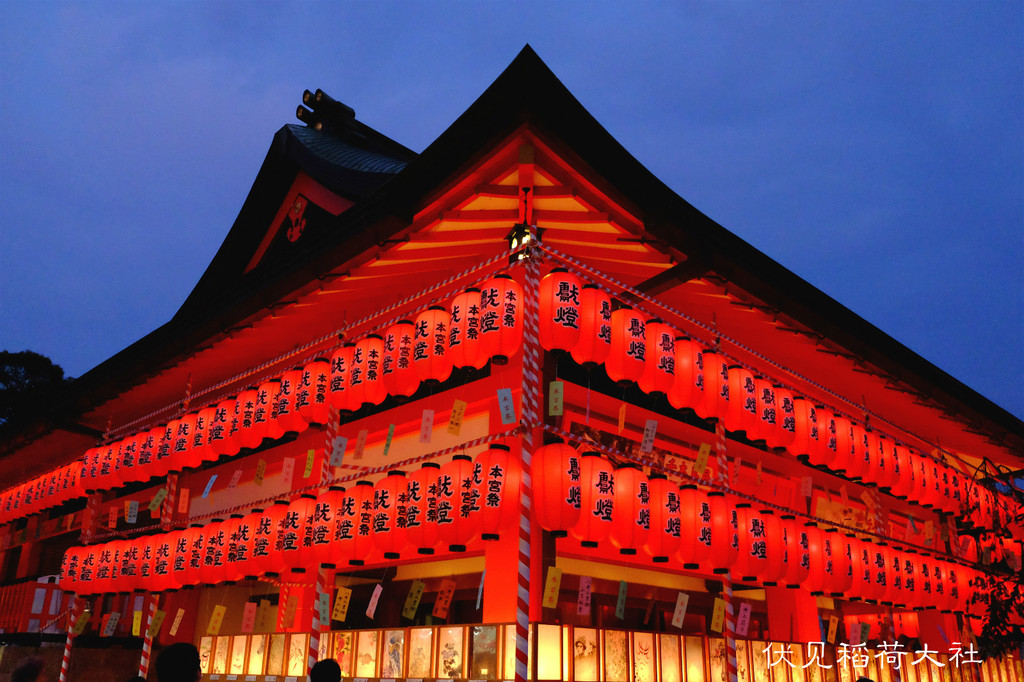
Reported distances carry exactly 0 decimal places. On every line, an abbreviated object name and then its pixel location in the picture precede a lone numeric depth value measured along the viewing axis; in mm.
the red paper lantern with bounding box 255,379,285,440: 8945
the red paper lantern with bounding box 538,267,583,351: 6547
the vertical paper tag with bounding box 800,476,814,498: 9258
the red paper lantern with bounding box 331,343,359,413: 8125
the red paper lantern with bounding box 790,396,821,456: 8719
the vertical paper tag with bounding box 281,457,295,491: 9319
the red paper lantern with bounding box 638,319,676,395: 7152
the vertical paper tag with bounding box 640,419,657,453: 7215
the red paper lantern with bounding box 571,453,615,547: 6422
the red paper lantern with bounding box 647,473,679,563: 7051
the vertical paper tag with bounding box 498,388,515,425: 6465
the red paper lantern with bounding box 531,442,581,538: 6215
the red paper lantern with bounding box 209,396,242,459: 9469
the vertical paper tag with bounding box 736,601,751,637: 8129
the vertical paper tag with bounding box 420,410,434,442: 7344
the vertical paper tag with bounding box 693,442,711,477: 7912
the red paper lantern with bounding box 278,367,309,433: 8656
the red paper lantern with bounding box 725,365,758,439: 7949
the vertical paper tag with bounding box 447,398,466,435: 7047
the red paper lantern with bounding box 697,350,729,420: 7715
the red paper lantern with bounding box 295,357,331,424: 8406
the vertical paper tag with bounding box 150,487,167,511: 10508
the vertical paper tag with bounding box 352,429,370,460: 8352
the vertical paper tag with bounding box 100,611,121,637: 10656
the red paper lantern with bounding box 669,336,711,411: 7469
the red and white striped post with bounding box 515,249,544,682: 5727
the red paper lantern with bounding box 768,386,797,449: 8477
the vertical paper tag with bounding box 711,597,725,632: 7914
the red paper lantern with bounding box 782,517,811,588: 8406
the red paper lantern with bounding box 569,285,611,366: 6668
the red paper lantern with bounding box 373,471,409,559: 7270
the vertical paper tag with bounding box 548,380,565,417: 6426
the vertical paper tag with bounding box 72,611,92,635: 11125
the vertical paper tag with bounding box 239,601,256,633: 9195
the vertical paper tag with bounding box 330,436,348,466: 8164
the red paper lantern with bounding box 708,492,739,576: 7594
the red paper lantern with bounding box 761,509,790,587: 8117
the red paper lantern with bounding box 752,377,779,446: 8227
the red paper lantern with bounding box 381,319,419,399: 7406
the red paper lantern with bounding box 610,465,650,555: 6672
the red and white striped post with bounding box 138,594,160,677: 10172
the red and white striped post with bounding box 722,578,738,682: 7742
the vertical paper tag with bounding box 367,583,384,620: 6957
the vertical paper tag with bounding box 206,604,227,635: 9162
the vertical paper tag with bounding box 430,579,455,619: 7094
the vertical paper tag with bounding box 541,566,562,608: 6379
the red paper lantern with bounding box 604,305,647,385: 6891
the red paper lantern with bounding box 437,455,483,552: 6453
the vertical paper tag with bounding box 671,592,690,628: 7426
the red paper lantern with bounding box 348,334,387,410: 7770
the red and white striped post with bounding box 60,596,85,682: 10764
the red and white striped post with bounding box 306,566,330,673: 7941
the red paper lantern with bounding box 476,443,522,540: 6344
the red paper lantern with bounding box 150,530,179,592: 9742
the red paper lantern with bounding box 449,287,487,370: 6840
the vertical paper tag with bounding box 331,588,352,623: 7812
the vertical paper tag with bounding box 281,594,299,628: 10180
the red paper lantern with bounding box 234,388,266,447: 9156
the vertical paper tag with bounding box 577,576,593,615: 6738
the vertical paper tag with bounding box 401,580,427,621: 6973
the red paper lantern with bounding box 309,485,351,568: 7805
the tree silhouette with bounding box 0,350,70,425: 23297
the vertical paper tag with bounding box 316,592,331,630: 7793
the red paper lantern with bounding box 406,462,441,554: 6797
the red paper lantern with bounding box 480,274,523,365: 6656
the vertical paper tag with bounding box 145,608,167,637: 9953
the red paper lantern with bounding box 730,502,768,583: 7863
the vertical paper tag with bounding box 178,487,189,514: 12141
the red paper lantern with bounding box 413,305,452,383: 7121
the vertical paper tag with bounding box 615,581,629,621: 6660
